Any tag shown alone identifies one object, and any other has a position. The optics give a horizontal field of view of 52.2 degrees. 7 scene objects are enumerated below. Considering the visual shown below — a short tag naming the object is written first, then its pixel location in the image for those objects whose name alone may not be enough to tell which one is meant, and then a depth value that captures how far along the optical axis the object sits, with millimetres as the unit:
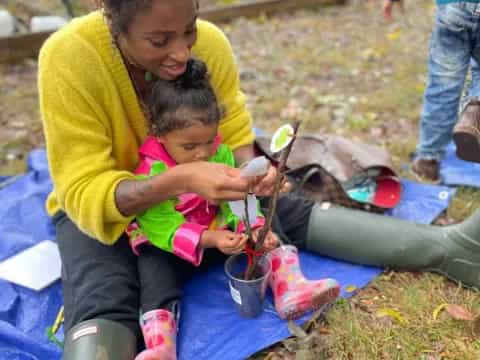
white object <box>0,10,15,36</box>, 4402
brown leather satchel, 2289
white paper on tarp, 1994
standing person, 2212
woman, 1455
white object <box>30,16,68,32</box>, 4551
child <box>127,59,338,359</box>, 1585
